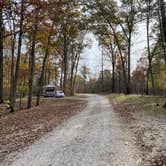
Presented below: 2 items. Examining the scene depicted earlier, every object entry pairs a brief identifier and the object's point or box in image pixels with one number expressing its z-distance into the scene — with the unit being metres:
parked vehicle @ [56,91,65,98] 28.17
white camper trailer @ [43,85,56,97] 30.19
